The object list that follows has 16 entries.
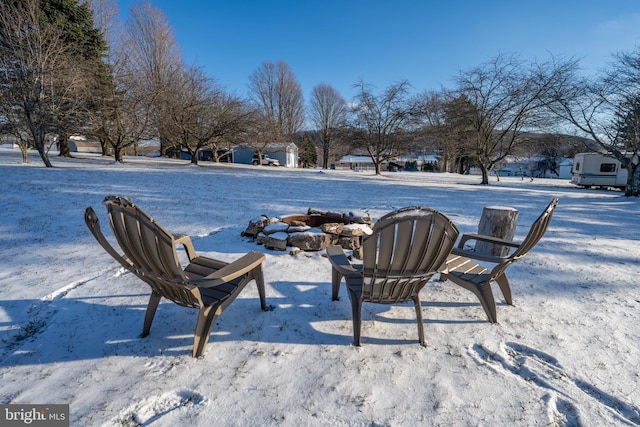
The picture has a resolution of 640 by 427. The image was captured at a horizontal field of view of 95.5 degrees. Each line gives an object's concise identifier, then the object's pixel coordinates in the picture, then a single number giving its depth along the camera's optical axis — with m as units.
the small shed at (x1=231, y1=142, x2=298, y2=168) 31.33
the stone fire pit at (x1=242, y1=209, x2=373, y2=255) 4.11
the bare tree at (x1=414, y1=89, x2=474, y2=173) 17.28
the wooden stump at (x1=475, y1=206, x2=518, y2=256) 3.51
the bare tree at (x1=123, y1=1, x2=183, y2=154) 23.78
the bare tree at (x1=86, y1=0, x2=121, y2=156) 14.41
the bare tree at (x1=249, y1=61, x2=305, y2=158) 37.22
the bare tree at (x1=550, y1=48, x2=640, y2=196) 11.43
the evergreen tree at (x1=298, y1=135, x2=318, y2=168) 38.41
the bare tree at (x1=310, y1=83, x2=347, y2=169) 39.38
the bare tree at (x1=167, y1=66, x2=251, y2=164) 17.03
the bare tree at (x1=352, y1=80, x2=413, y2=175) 19.19
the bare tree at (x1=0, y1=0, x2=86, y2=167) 10.41
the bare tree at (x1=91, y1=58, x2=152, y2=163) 14.68
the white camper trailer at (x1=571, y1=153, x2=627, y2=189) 17.27
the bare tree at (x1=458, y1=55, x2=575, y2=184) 14.73
